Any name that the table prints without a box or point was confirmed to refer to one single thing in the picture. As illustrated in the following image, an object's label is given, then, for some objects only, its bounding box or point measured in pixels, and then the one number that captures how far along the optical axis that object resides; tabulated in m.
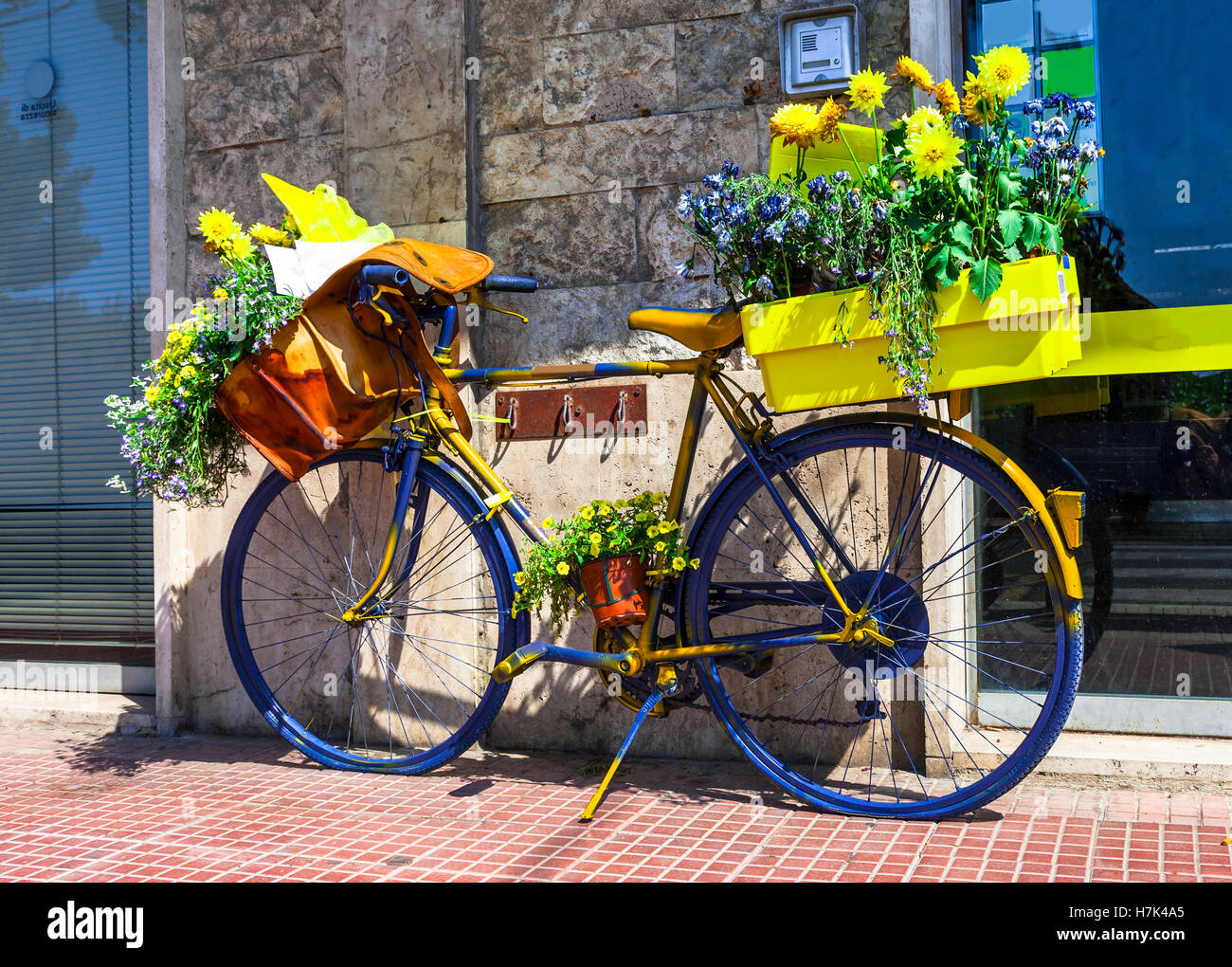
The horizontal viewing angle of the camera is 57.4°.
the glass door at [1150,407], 3.80
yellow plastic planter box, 2.90
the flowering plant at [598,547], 3.50
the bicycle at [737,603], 3.31
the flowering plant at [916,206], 2.94
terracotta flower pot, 3.48
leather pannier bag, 3.67
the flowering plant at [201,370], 3.67
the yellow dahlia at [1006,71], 2.98
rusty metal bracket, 4.16
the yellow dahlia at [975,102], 3.04
